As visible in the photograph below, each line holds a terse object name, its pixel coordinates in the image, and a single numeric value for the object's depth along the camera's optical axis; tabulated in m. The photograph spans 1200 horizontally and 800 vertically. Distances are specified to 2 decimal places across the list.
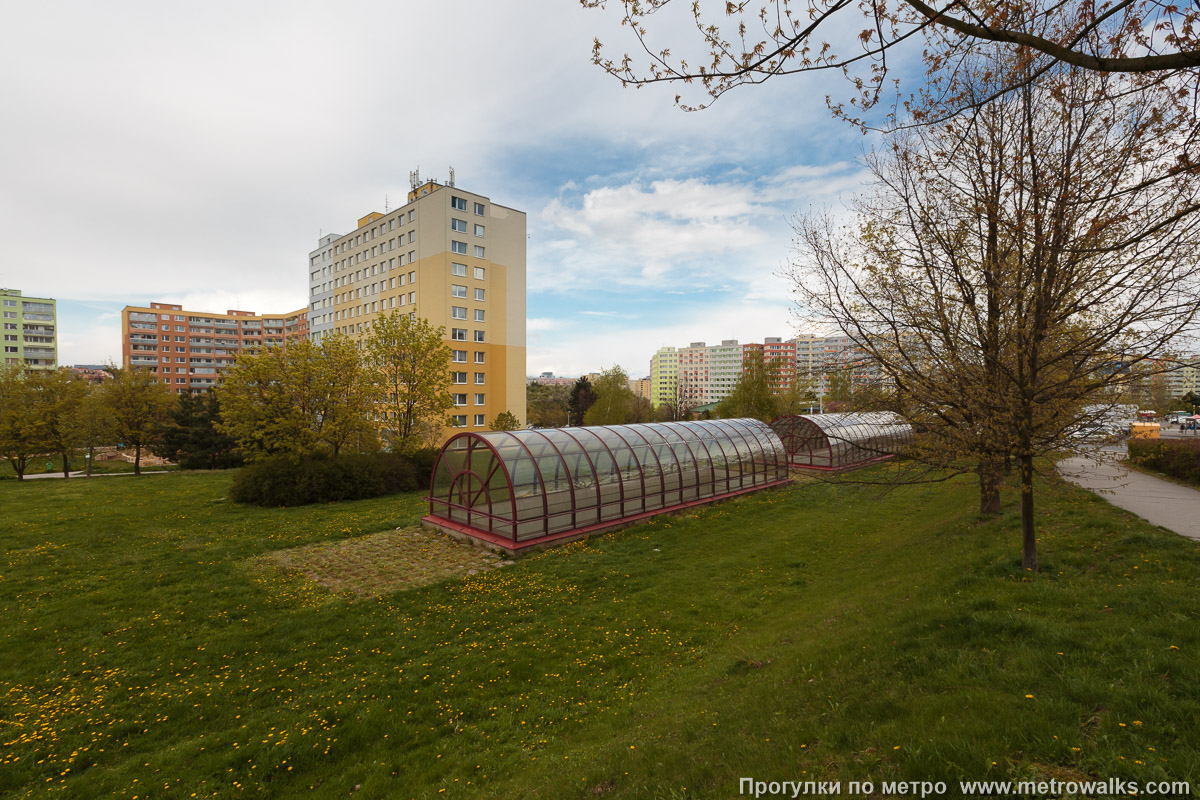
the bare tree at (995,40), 3.31
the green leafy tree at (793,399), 38.03
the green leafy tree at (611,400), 50.00
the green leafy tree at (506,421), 44.25
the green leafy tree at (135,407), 33.03
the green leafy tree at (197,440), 34.97
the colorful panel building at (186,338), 96.44
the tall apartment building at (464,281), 45.94
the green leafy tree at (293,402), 20.55
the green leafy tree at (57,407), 28.44
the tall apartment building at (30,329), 85.38
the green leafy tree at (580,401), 64.56
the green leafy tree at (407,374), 27.11
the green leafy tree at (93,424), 29.66
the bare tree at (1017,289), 5.73
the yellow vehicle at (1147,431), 22.38
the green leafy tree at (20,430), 27.66
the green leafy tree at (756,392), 37.00
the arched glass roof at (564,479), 14.44
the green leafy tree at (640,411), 58.22
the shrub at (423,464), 25.12
